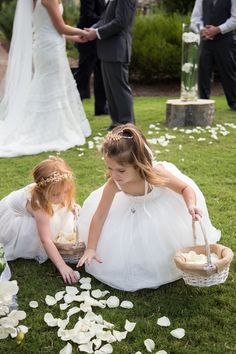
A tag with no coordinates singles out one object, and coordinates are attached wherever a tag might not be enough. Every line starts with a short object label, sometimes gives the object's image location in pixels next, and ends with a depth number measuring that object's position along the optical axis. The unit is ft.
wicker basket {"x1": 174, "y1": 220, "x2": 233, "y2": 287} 8.43
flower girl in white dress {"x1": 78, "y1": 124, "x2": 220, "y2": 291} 9.43
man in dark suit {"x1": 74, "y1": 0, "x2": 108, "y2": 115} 24.76
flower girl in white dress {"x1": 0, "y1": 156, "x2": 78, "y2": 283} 10.34
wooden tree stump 21.89
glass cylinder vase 21.48
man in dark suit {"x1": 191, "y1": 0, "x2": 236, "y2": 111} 23.86
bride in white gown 19.65
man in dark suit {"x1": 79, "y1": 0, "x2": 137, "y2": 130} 19.30
